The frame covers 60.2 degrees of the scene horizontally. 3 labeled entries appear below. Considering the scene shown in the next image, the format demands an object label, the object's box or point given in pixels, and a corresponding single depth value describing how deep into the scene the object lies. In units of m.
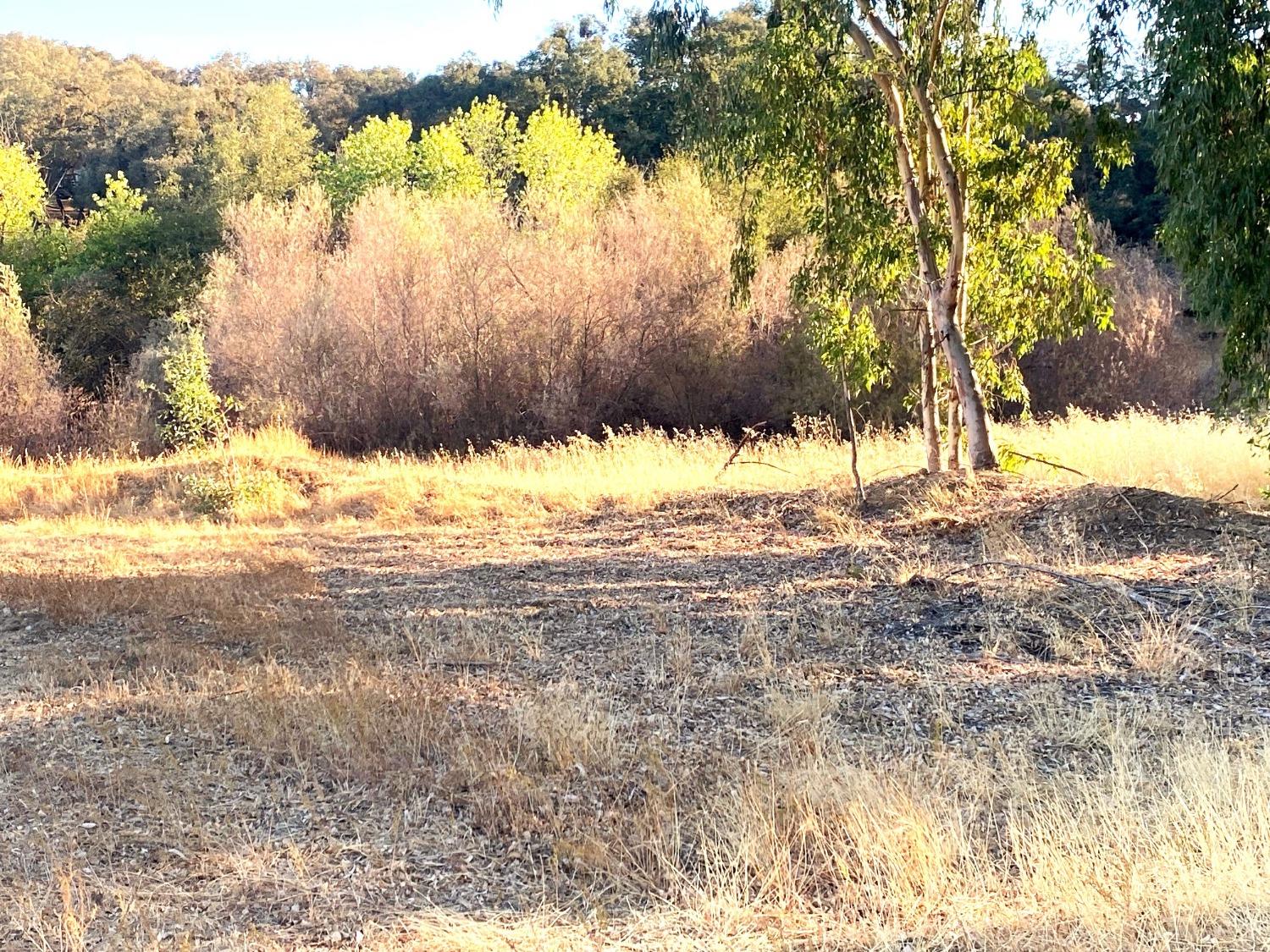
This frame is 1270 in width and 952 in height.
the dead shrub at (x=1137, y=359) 24.36
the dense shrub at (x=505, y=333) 22.92
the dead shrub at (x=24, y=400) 24.67
